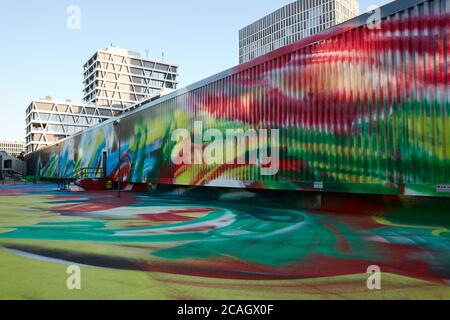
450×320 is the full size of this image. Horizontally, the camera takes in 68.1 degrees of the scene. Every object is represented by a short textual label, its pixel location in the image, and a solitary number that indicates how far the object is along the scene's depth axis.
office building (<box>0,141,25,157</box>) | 160.75
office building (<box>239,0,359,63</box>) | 95.26
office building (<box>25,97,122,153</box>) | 93.94
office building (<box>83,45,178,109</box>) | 107.38
